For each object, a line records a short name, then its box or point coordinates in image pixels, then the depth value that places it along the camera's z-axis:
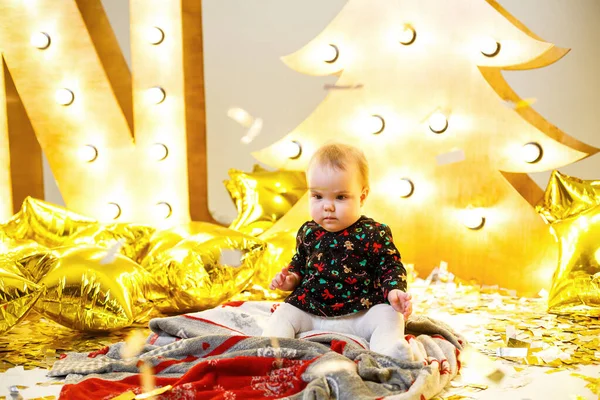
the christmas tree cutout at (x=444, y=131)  2.16
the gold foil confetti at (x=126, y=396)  1.15
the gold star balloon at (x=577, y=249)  1.81
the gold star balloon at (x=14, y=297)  1.58
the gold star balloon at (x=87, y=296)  1.70
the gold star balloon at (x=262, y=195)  2.56
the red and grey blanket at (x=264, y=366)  1.16
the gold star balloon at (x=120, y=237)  2.26
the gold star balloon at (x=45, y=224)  2.36
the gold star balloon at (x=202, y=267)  1.90
